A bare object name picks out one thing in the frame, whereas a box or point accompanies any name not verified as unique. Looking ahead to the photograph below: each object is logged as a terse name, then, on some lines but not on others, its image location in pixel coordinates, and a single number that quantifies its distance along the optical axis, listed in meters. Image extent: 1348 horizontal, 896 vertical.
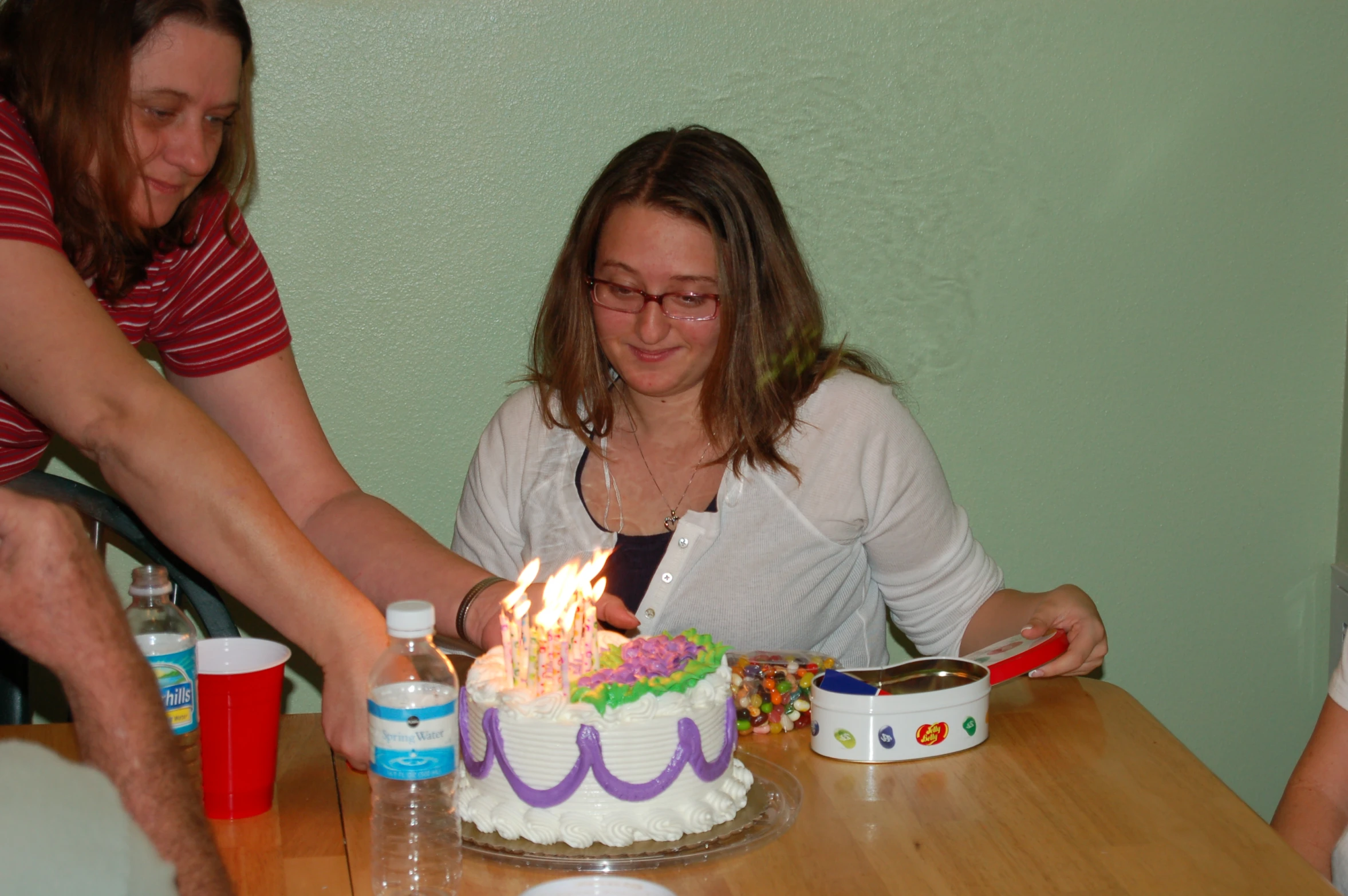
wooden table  1.90
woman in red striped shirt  2.04
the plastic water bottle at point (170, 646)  1.92
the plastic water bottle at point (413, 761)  1.86
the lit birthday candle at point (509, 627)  1.98
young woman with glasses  2.39
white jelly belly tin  2.07
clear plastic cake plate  1.91
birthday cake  1.94
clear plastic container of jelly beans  2.13
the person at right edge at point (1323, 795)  2.05
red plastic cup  1.96
